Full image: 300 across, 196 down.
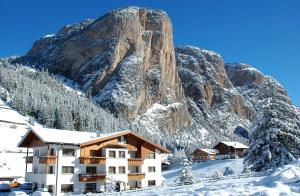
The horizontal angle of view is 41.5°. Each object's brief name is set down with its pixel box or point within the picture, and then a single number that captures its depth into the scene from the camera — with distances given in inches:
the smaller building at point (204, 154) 4729.3
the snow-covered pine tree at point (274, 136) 1648.6
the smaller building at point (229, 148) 4726.9
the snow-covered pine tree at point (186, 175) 1843.5
